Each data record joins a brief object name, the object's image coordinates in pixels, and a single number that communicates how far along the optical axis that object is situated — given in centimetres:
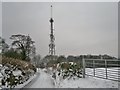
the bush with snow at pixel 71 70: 673
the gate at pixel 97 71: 484
